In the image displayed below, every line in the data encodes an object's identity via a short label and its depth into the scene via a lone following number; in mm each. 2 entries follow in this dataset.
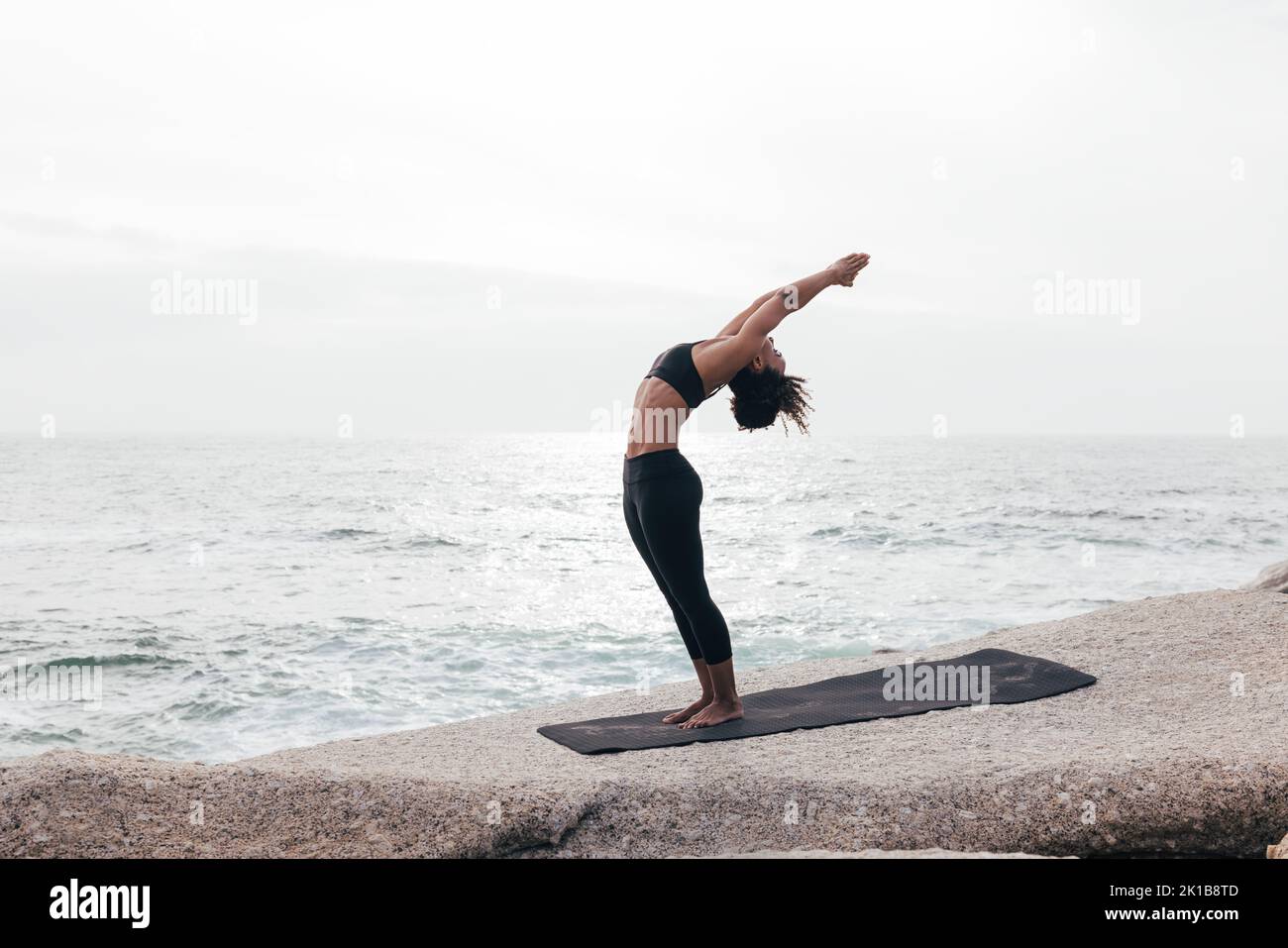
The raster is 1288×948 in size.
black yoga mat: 5078
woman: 4832
